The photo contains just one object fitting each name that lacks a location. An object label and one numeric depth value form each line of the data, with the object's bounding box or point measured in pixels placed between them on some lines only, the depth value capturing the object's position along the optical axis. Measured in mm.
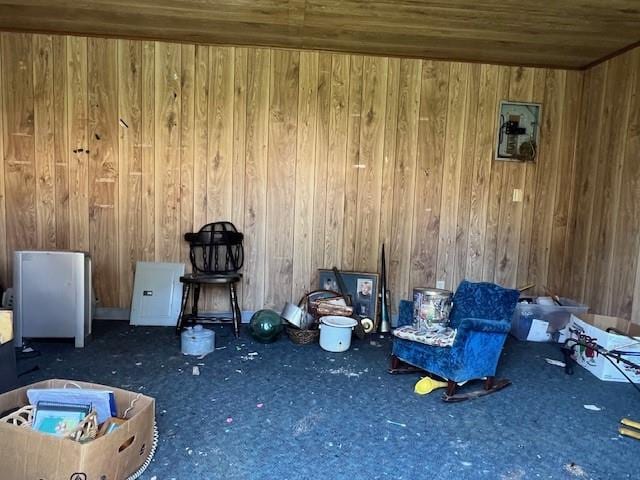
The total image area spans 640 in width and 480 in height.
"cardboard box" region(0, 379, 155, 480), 1503
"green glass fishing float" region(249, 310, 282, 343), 3430
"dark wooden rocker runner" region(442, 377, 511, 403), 2584
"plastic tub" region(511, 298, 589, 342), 3786
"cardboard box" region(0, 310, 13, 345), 2277
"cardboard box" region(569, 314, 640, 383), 2863
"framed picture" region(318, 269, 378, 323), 3924
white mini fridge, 3166
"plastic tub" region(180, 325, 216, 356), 3166
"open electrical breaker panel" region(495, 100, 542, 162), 4059
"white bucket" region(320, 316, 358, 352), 3298
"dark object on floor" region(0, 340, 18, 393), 2275
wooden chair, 3684
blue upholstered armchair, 2557
